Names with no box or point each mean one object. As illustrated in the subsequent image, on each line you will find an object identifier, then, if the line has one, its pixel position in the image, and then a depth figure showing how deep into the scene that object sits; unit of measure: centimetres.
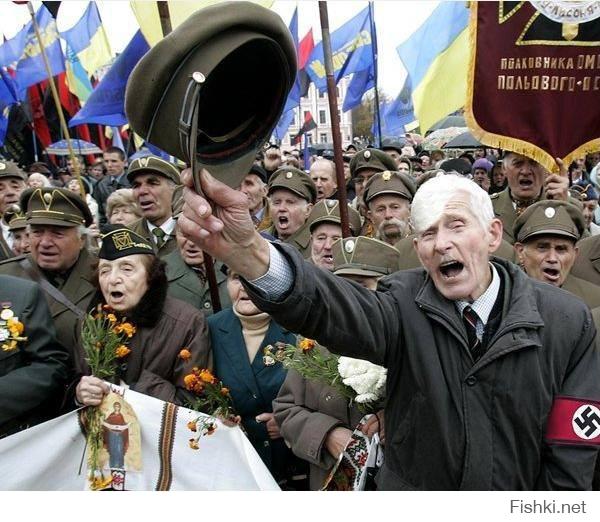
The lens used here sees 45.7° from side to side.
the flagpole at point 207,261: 413
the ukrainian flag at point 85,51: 1304
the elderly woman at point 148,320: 364
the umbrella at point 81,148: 1523
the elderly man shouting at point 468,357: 212
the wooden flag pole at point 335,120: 450
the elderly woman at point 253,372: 367
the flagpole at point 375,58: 1059
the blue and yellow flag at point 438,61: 673
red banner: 466
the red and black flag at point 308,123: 1724
